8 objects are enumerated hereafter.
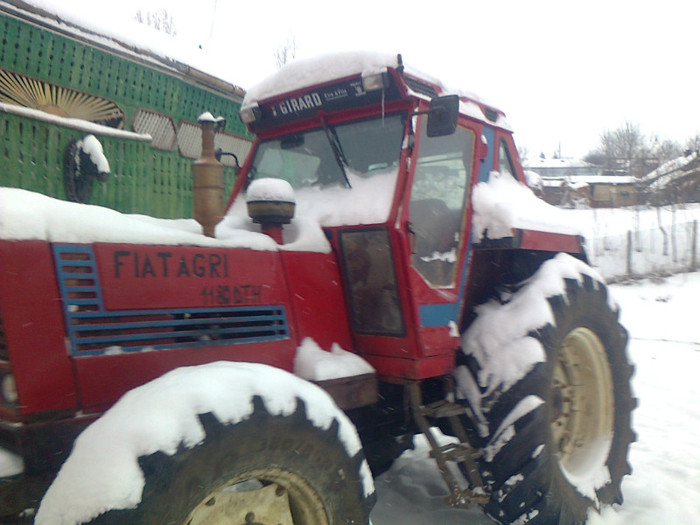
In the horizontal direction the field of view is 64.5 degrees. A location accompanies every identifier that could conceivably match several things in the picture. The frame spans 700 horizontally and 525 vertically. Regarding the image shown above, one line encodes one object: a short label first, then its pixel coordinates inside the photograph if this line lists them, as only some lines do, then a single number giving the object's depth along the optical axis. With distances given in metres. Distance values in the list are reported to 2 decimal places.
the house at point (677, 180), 25.89
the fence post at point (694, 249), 14.03
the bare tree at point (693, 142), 35.69
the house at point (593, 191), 32.25
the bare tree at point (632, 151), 36.53
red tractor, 1.67
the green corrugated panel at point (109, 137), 5.80
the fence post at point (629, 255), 14.27
